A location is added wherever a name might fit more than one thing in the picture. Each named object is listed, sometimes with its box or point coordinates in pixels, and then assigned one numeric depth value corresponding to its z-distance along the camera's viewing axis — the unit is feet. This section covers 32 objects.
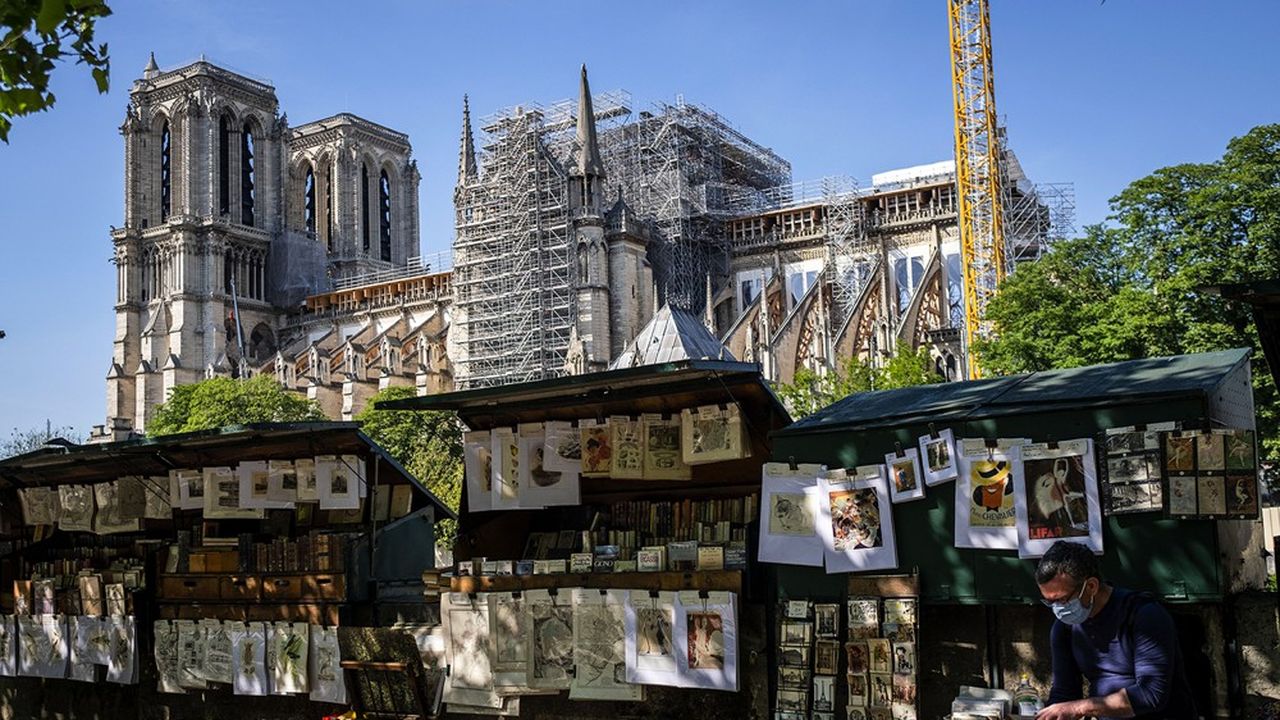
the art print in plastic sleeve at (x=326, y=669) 38.86
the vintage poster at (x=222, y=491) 44.32
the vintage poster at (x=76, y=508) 49.47
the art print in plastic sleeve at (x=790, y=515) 31.60
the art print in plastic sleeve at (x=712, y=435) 34.96
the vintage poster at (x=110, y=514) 48.29
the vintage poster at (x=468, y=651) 35.70
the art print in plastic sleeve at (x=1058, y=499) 27.32
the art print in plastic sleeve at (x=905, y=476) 29.71
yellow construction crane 180.86
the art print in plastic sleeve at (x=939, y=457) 29.17
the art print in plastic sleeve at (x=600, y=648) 33.83
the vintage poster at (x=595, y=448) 37.60
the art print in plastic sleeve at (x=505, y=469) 39.04
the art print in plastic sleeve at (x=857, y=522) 30.17
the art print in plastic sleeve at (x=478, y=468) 39.68
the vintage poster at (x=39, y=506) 50.96
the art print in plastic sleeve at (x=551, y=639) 34.68
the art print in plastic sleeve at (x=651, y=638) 32.86
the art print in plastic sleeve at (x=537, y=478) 38.58
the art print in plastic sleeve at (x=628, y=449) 36.96
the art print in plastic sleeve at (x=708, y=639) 32.07
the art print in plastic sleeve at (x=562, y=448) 38.29
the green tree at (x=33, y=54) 29.37
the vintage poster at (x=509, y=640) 35.14
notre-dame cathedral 187.42
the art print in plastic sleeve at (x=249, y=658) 40.70
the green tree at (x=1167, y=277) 101.76
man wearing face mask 19.31
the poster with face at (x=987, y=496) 28.40
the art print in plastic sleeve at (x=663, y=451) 36.65
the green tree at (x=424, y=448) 136.46
